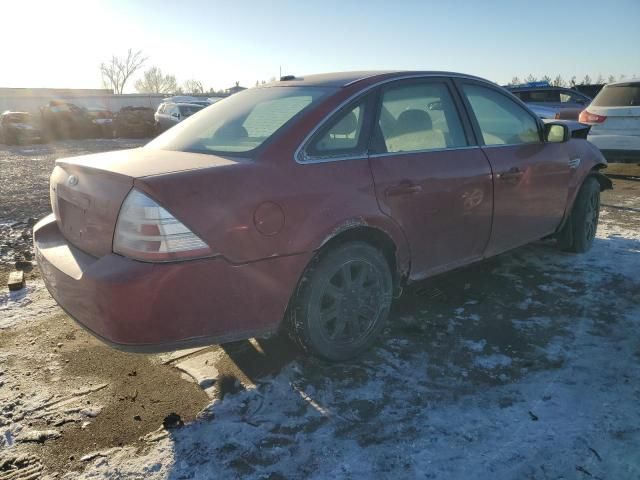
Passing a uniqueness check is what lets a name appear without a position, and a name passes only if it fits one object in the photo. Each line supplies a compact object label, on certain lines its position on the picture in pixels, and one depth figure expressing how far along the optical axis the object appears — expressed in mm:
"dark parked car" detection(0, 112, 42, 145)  21297
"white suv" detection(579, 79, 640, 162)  8320
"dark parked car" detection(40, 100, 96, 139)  22875
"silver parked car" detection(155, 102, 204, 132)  21906
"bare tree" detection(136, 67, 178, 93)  94062
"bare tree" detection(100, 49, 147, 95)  89062
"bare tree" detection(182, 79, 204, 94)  90875
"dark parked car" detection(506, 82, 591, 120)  13979
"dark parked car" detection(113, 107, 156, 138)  22953
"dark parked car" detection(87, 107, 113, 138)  23859
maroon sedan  2164
